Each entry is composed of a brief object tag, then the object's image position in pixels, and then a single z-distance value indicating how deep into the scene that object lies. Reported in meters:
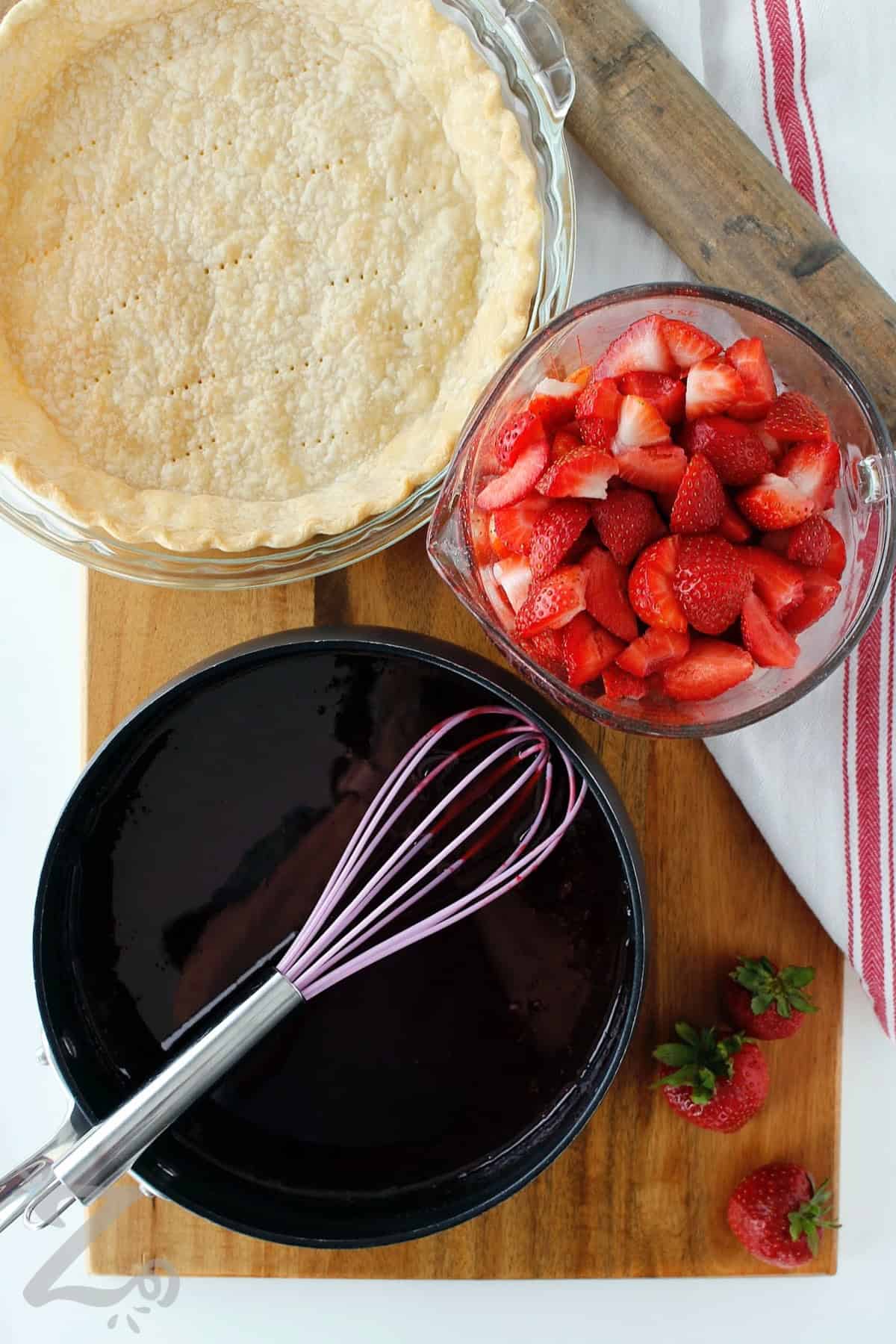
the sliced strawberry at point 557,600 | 0.88
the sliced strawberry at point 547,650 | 0.91
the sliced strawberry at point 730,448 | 0.88
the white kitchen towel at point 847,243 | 1.12
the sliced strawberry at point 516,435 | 0.90
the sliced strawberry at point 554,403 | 0.91
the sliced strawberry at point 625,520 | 0.89
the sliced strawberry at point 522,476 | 0.89
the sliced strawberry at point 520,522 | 0.90
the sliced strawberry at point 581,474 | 0.86
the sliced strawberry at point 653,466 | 0.87
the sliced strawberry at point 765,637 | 0.88
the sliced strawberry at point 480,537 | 0.95
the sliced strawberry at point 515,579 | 0.91
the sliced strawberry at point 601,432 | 0.88
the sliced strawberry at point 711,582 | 0.86
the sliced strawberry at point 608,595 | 0.89
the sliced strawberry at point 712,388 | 0.88
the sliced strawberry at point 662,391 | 0.89
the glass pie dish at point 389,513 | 1.06
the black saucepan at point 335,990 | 1.03
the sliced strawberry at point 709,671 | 0.88
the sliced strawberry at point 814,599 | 0.91
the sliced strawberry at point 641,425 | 0.87
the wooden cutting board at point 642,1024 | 1.13
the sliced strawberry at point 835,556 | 0.93
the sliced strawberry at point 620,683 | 0.91
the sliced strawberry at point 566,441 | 0.90
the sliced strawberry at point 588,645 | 0.90
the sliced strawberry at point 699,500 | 0.86
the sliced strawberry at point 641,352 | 0.91
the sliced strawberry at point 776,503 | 0.88
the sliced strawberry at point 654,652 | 0.88
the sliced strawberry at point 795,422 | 0.91
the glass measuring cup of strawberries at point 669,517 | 0.87
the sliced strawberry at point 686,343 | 0.90
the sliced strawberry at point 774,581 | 0.89
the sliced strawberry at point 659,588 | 0.87
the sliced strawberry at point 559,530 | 0.88
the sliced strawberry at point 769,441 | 0.91
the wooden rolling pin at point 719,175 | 1.05
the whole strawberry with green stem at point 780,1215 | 1.12
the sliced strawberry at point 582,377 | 0.94
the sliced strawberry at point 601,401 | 0.88
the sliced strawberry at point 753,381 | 0.89
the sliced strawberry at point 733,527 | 0.89
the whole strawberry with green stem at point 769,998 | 1.10
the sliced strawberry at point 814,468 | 0.90
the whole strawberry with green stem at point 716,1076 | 1.11
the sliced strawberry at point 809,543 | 0.90
